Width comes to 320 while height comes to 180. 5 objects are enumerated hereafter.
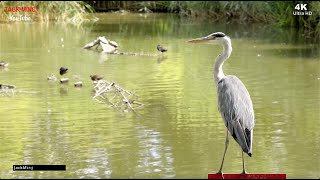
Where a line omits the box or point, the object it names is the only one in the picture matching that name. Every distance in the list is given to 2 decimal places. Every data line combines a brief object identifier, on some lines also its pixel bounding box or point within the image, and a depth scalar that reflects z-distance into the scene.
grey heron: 6.59
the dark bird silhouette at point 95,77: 12.12
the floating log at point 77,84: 12.22
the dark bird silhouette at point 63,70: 13.23
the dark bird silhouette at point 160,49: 16.95
